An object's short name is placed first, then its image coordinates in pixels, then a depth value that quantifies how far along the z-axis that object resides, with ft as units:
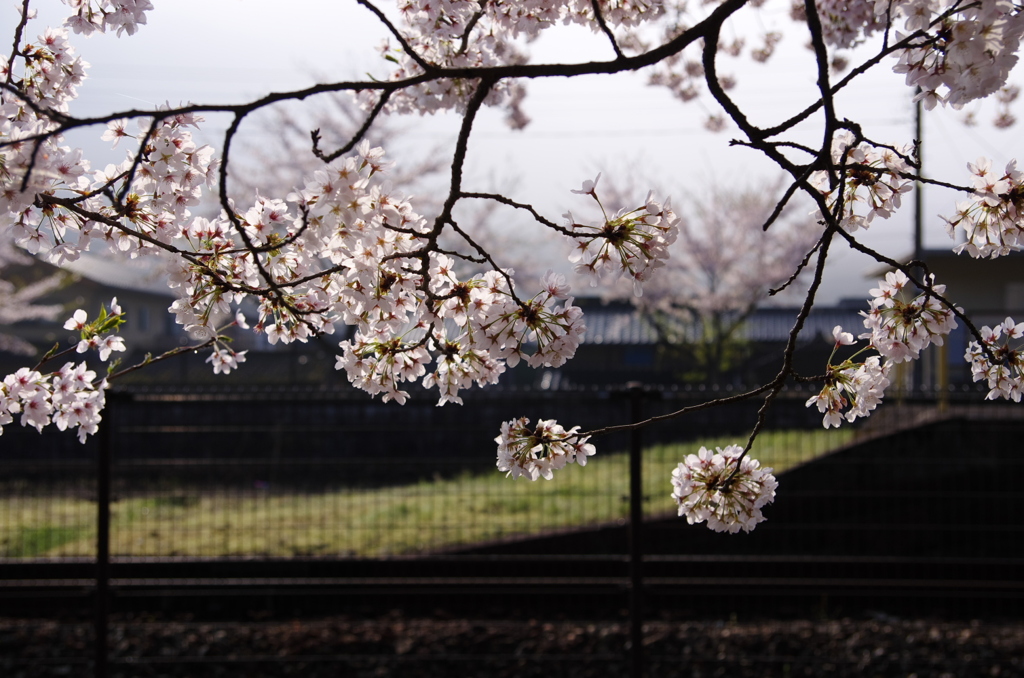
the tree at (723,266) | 63.26
